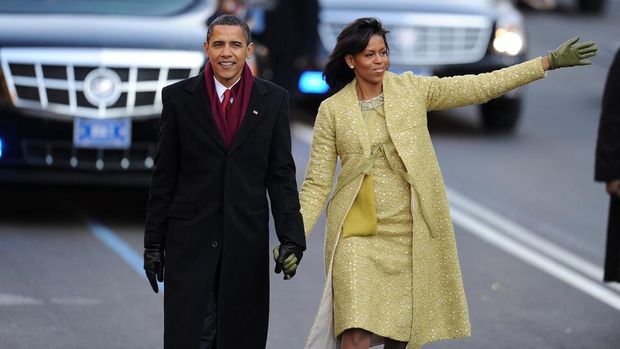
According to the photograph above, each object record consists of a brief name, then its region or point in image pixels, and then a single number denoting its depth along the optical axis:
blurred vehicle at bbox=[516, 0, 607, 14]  60.50
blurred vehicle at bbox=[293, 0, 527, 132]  33.00
